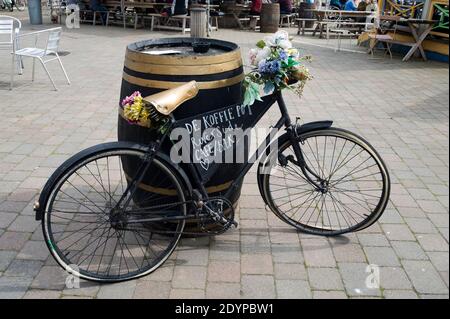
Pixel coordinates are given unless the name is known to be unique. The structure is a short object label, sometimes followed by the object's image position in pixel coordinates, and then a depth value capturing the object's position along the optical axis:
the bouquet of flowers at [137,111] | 2.46
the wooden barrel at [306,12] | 16.02
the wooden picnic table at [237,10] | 15.70
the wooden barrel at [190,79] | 2.64
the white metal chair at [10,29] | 6.96
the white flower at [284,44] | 2.73
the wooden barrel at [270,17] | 14.46
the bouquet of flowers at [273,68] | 2.73
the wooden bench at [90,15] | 16.12
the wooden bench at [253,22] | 15.48
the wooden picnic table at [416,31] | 9.53
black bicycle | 2.51
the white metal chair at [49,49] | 6.80
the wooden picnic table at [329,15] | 13.57
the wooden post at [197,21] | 8.60
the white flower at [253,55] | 2.83
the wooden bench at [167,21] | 13.47
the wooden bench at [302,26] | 14.65
